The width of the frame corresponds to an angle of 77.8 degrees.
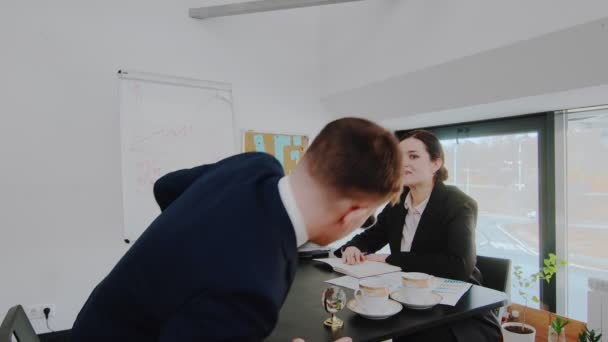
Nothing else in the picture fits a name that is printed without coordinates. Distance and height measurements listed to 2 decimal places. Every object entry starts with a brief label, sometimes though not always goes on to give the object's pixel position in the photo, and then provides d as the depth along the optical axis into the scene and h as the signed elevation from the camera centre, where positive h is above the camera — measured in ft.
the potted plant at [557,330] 6.55 -3.05
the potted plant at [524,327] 6.83 -3.17
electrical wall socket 8.00 -3.02
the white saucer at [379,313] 3.48 -1.40
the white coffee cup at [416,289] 3.83 -1.32
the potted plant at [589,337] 5.74 -2.74
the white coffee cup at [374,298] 3.54 -1.28
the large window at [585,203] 7.70 -0.93
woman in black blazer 4.67 -1.18
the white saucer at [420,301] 3.74 -1.41
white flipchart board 8.45 +0.86
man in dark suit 1.99 -0.45
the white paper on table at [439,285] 4.14 -1.49
